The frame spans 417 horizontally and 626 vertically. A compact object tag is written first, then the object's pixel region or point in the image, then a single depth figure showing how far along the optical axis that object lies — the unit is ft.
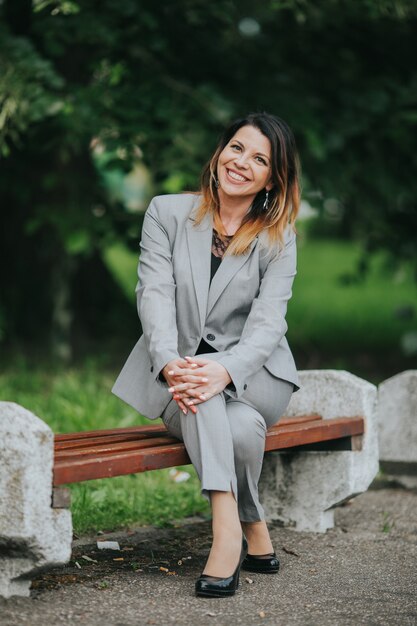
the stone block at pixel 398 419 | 17.78
